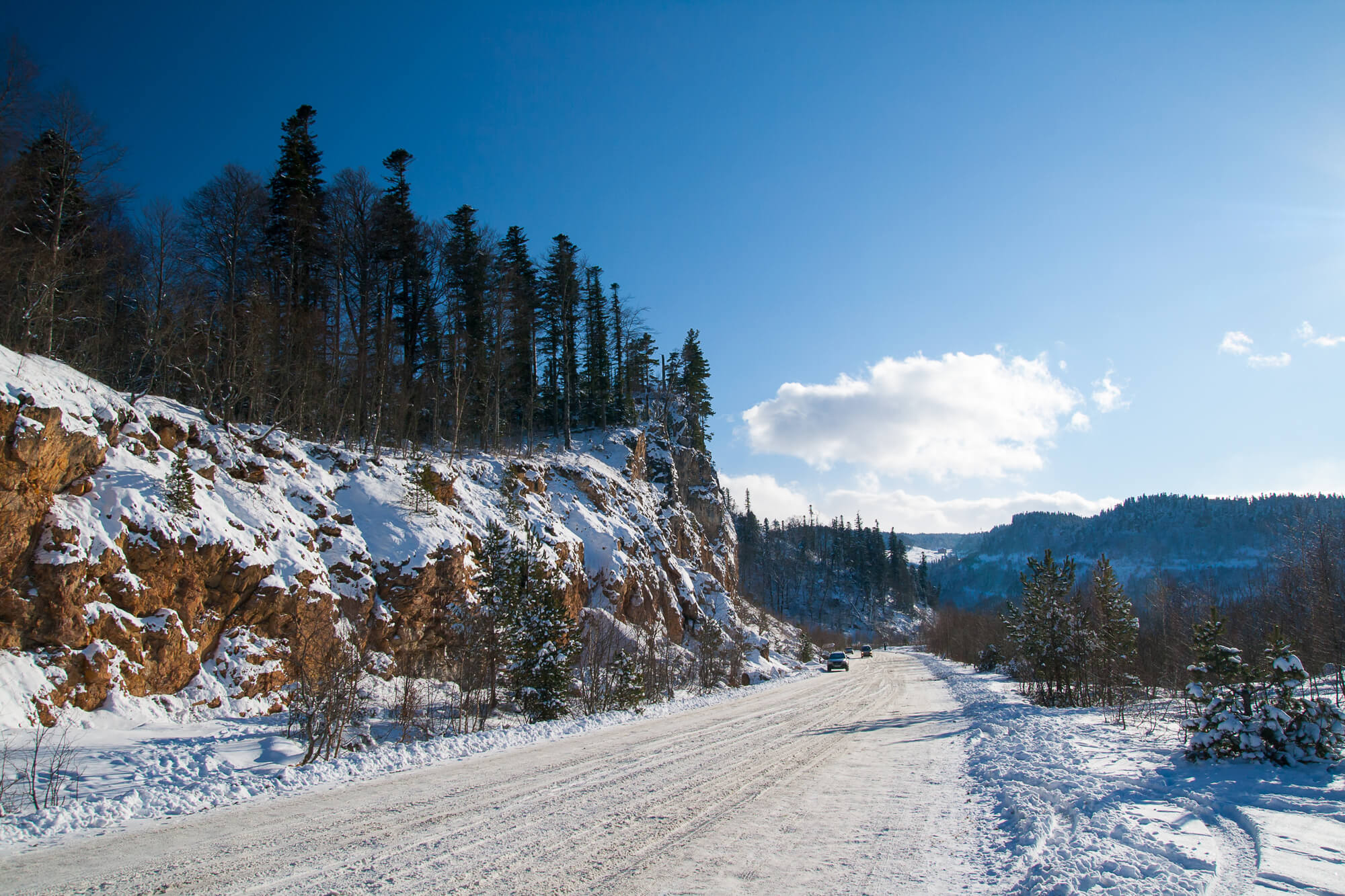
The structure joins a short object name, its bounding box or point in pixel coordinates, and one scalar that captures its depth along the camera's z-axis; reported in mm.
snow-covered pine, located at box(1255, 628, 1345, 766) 9000
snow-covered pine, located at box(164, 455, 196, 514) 15508
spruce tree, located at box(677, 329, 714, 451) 67062
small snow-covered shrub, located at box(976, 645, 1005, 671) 47969
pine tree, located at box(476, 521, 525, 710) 16781
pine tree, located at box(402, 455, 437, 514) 23719
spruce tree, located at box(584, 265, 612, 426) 54375
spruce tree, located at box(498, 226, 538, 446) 40188
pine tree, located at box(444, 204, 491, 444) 36000
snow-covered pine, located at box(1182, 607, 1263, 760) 9625
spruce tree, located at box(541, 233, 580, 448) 46969
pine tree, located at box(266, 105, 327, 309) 28719
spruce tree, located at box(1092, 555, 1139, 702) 22719
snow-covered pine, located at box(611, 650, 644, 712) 19656
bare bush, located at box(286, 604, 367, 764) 11125
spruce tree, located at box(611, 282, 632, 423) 55562
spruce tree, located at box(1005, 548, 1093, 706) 22703
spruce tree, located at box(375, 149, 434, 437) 32094
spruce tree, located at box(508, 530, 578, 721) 17500
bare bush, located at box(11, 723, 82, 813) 7559
